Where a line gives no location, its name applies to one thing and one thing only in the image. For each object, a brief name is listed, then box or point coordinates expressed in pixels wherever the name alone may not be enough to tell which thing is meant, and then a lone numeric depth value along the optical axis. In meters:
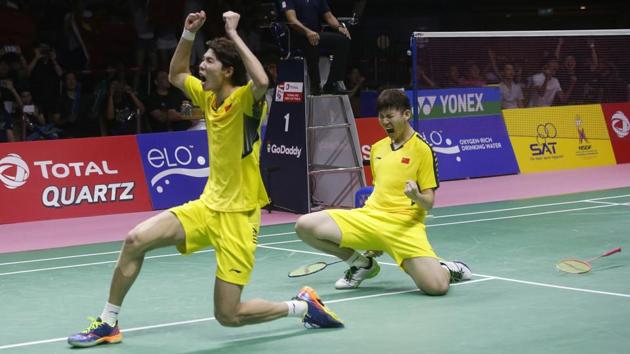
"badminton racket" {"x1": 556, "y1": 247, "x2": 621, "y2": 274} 9.34
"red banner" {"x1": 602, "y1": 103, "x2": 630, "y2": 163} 19.08
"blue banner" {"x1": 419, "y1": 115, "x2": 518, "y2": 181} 17.20
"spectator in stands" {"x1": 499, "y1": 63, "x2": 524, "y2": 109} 18.88
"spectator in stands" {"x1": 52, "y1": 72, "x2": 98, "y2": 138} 16.02
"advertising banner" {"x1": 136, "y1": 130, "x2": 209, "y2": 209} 14.52
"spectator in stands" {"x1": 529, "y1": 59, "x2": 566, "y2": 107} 19.09
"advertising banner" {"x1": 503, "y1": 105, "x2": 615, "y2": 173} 18.12
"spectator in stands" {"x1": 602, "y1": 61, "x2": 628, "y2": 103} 19.48
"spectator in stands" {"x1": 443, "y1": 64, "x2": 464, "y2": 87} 18.55
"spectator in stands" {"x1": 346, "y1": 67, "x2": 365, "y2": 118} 19.52
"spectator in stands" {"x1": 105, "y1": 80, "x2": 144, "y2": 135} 16.02
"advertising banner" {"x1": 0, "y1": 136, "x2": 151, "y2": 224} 13.67
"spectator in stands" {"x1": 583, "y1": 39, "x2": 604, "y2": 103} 19.25
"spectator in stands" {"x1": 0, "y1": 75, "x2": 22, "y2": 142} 15.27
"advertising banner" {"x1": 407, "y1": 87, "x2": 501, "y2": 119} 17.25
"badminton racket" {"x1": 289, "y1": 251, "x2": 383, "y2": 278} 9.50
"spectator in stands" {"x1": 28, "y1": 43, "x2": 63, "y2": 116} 16.38
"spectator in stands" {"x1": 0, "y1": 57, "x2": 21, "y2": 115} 15.70
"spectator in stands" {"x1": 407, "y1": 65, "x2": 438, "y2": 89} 18.40
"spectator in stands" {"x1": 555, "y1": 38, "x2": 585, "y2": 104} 19.16
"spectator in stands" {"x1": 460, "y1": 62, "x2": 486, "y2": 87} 18.83
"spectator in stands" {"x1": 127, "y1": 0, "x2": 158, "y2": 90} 18.02
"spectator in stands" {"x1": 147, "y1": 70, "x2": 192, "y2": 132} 16.17
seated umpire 13.37
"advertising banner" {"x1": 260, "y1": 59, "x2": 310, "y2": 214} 13.69
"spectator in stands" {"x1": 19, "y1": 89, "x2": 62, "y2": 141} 15.58
